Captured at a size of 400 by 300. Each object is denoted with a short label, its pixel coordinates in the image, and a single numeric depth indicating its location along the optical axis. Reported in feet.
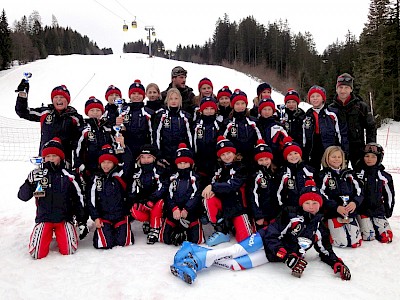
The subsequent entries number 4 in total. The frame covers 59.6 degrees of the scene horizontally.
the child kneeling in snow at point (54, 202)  14.67
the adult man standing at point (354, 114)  17.58
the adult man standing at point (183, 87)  20.26
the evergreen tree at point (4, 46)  139.03
